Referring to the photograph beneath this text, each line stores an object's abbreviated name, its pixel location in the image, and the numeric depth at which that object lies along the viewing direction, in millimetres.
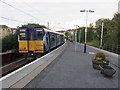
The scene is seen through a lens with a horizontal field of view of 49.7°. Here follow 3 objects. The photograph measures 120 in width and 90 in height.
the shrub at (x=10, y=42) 16484
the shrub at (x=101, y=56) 8297
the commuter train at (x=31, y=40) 13148
